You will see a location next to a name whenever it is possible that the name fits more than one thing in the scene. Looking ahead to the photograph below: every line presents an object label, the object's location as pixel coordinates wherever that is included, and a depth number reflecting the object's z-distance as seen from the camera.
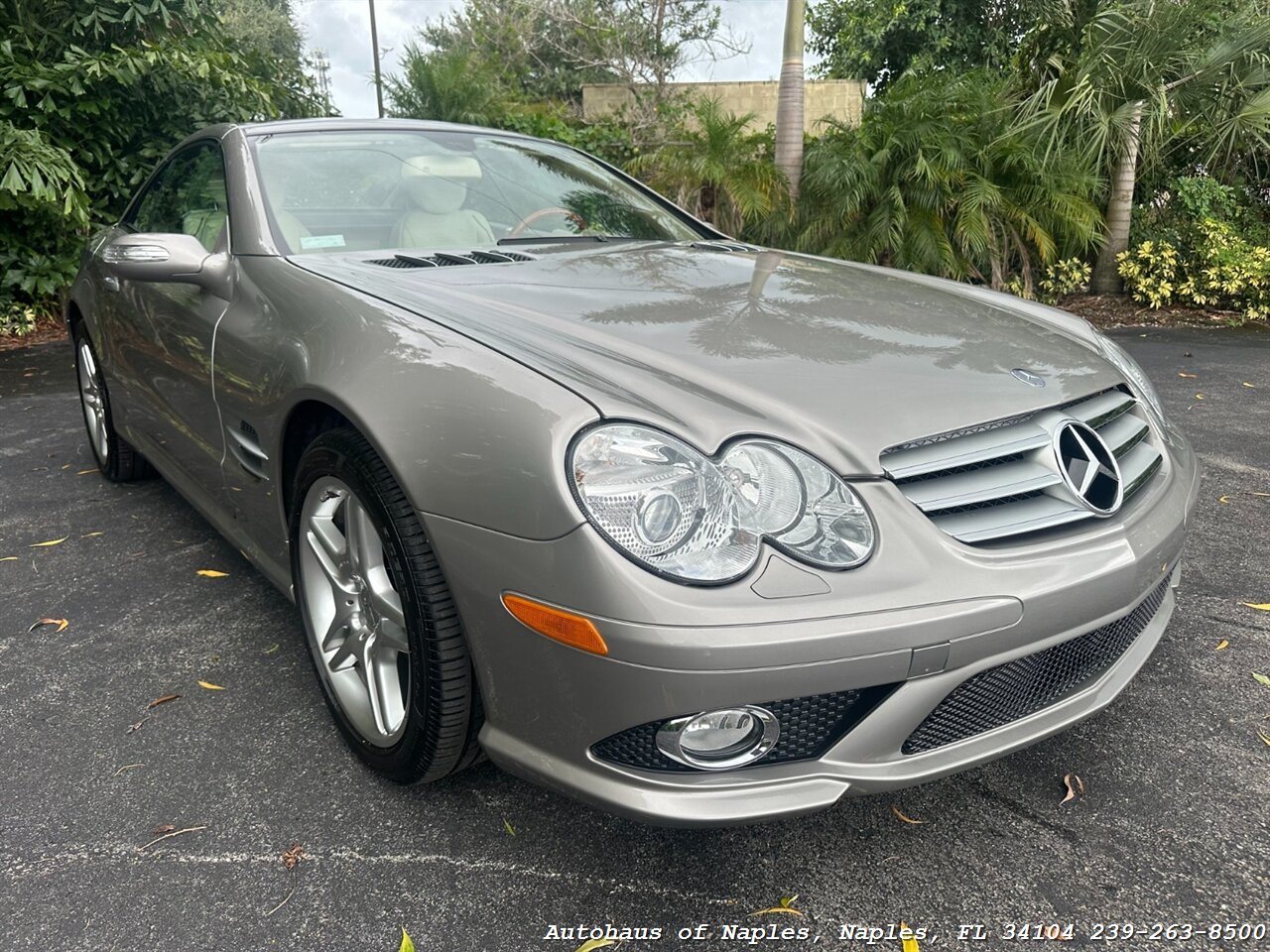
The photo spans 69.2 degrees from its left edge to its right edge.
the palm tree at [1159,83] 6.84
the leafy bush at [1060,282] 8.04
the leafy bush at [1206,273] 7.51
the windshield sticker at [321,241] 2.32
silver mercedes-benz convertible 1.34
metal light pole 12.70
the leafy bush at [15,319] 7.66
